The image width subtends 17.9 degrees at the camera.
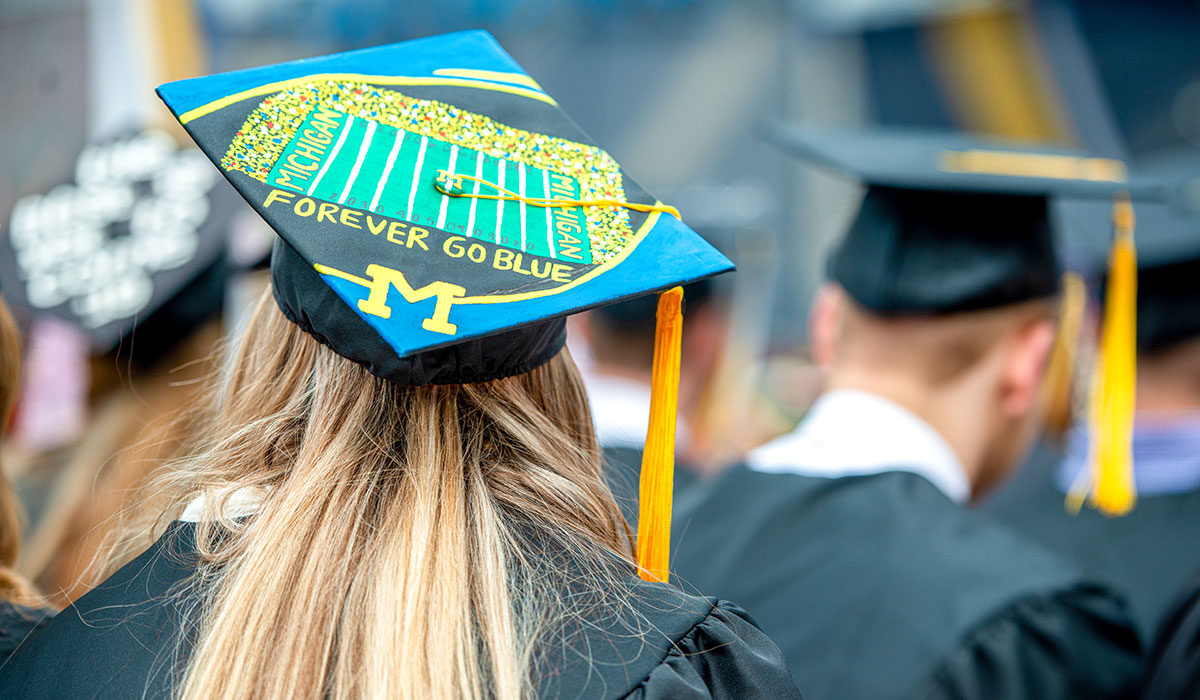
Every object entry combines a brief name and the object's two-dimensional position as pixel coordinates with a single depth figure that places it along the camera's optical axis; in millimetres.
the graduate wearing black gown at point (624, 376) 3791
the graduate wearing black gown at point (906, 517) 2433
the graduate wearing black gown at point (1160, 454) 3007
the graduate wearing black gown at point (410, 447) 2067
